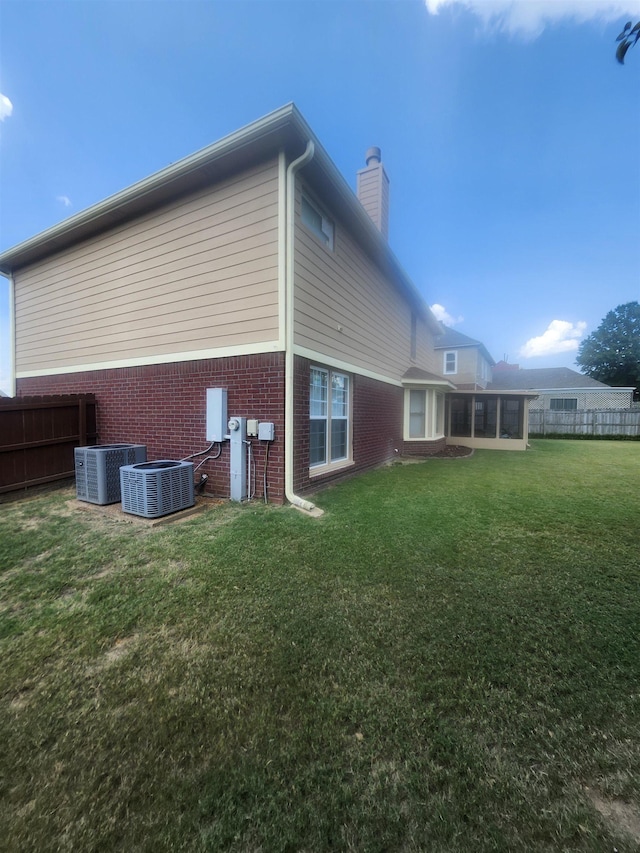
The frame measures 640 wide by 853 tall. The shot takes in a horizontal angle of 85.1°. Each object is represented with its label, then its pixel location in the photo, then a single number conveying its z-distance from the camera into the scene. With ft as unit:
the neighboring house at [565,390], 81.66
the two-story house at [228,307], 16.94
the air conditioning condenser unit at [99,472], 17.06
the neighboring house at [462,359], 68.33
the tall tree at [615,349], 122.45
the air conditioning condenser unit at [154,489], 14.84
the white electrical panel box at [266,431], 16.75
